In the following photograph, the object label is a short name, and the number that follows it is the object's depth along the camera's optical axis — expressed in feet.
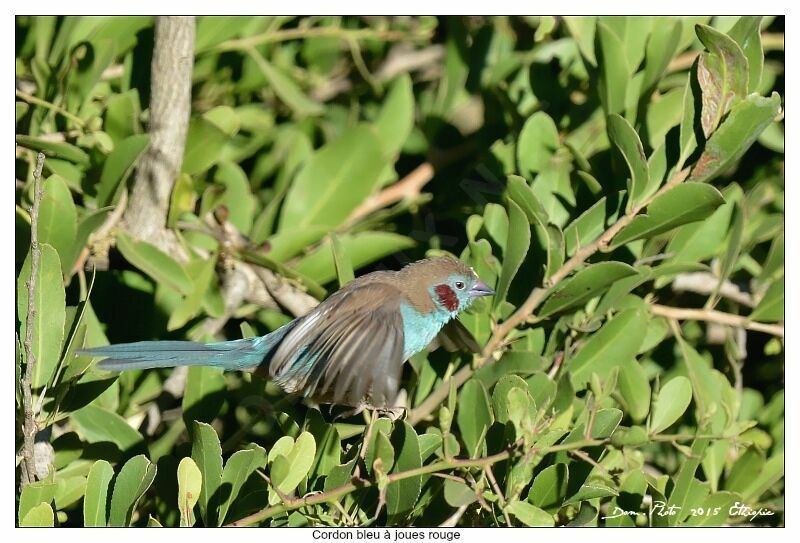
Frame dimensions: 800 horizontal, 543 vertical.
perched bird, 22.45
